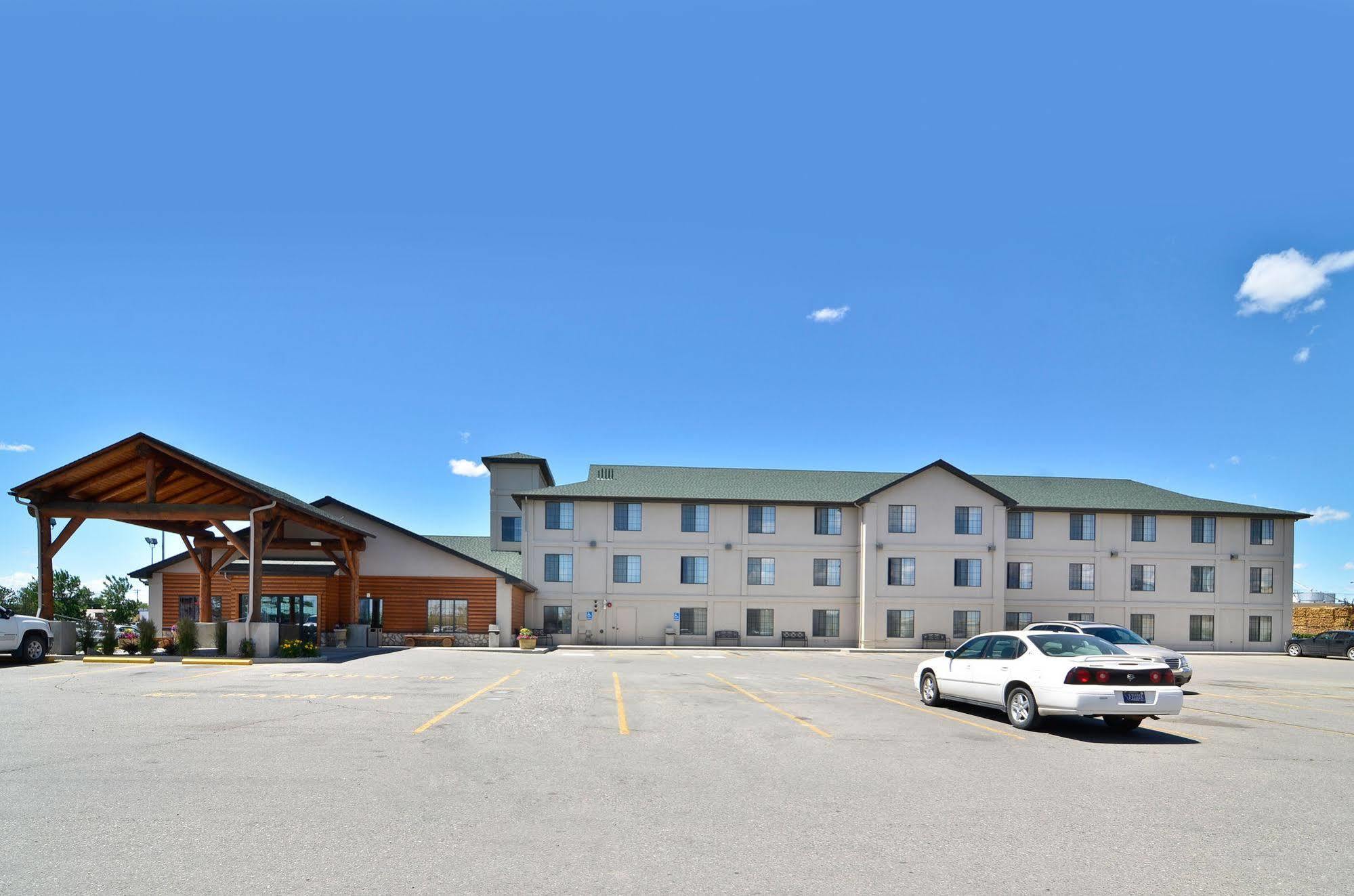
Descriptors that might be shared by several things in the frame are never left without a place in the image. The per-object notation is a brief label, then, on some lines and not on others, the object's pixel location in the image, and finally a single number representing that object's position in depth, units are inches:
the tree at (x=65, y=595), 2901.1
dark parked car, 1689.2
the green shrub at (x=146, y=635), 1019.3
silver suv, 752.3
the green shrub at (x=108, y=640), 976.9
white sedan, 485.7
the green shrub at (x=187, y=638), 1019.3
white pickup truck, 885.8
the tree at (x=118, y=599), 3297.2
